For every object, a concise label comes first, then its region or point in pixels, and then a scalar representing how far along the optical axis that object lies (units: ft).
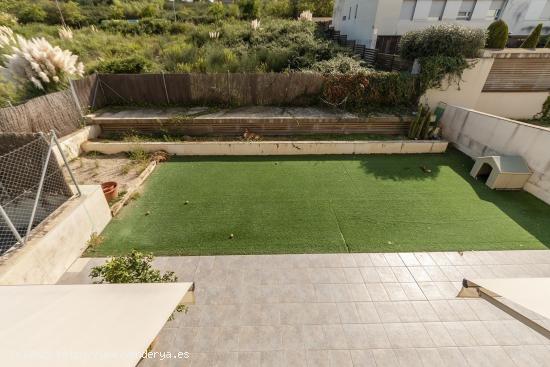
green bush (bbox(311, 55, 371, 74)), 33.93
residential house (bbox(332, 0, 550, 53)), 46.55
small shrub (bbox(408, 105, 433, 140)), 27.45
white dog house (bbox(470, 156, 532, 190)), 20.70
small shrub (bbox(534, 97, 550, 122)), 32.09
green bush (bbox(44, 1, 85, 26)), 81.76
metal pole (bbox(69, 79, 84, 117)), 26.35
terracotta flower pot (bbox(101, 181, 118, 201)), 19.13
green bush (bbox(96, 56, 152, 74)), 34.32
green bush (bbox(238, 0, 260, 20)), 82.58
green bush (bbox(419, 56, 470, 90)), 28.63
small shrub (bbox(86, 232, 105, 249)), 15.60
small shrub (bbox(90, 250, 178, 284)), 9.78
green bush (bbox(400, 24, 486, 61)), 28.09
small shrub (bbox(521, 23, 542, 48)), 34.93
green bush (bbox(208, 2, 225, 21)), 81.81
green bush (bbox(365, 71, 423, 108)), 30.27
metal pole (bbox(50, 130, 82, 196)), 12.99
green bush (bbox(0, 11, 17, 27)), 40.56
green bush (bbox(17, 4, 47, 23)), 78.95
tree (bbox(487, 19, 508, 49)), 31.04
